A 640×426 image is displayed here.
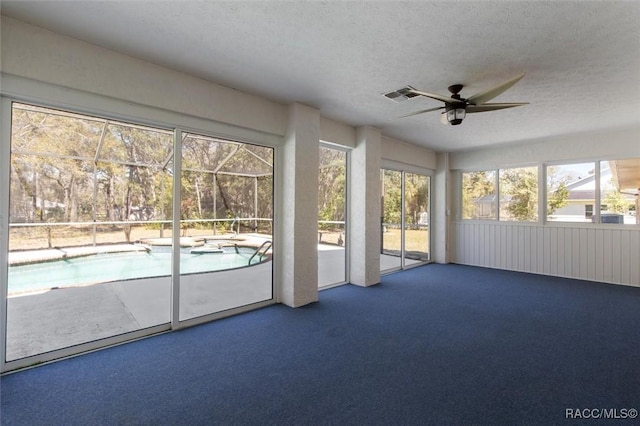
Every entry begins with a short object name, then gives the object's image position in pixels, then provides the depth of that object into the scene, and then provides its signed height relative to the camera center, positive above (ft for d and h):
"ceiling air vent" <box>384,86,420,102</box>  11.07 +4.64
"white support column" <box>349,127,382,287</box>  16.12 +0.36
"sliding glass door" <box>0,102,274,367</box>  9.10 -0.47
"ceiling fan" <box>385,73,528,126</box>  8.80 +3.54
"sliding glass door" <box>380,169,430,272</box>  19.43 -0.24
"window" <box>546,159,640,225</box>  16.84 +1.45
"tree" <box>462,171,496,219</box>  21.95 +1.82
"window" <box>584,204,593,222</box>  17.87 +0.25
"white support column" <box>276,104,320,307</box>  12.87 +0.20
